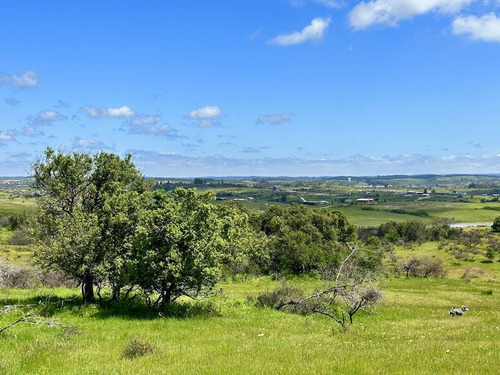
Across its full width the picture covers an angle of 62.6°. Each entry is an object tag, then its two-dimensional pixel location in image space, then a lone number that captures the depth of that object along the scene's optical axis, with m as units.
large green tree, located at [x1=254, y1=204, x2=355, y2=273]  61.93
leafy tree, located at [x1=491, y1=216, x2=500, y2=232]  128.50
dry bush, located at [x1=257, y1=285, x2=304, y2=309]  28.69
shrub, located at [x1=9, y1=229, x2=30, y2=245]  90.38
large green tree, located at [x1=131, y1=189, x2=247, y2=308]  22.55
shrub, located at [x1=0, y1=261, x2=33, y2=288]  36.38
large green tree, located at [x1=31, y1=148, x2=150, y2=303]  22.89
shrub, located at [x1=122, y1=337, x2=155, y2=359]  13.75
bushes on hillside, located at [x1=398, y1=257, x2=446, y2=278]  64.69
